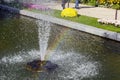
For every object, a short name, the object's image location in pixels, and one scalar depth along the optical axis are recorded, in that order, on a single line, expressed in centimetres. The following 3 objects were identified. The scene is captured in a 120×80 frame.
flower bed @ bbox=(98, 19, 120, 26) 1220
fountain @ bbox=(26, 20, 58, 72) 856
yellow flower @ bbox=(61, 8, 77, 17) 1397
